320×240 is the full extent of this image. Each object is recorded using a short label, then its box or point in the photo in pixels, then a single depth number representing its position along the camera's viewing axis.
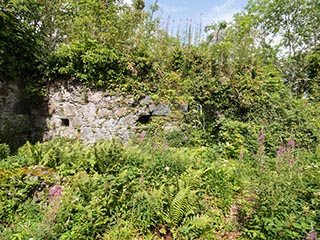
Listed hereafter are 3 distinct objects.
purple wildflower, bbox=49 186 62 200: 3.21
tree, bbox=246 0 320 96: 13.22
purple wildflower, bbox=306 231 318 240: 2.26
